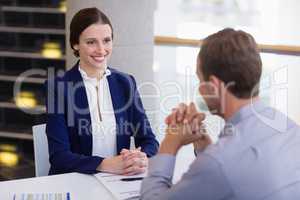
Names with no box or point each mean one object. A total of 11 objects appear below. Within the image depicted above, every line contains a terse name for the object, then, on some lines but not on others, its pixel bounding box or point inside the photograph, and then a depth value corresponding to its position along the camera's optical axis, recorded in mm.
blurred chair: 2125
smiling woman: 2057
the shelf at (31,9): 4172
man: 1133
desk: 1594
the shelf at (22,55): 4031
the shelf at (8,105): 4043
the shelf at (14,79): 4035
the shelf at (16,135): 3896
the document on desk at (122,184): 1593
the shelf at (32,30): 4086
